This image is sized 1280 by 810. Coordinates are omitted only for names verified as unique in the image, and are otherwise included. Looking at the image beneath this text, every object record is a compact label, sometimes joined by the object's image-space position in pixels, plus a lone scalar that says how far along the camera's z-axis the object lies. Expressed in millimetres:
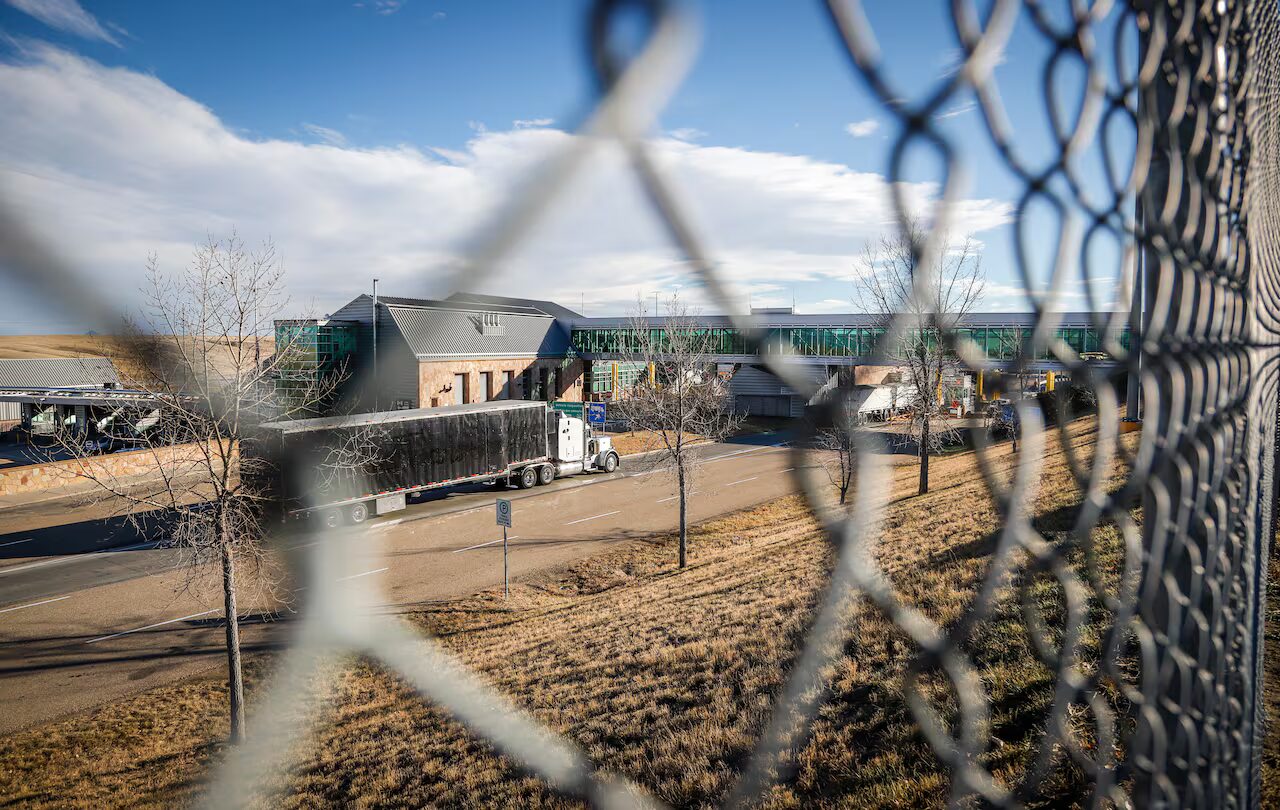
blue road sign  27875
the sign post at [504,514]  13930
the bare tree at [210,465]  7102
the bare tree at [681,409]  13777
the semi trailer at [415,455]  16812
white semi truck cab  25797
